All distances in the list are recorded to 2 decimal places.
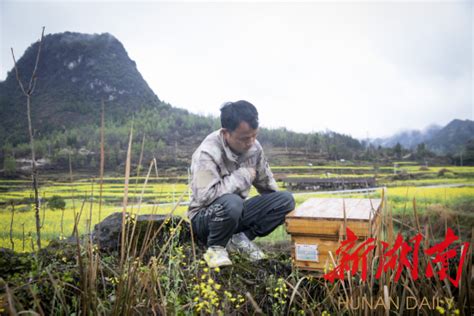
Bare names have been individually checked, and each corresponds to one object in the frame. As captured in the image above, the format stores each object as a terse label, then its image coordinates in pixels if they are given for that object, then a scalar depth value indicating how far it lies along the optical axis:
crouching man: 2.83
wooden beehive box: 2.27
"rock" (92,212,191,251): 3.54
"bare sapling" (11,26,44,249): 3.08
